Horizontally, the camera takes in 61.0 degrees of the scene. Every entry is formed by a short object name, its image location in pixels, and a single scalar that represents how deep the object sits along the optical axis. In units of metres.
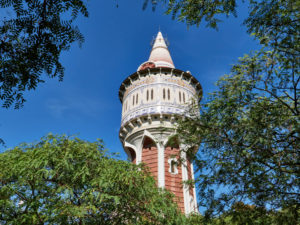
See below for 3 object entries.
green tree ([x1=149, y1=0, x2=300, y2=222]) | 4.71
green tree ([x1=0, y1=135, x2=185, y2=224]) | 6.62
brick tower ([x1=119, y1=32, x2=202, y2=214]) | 16.73
